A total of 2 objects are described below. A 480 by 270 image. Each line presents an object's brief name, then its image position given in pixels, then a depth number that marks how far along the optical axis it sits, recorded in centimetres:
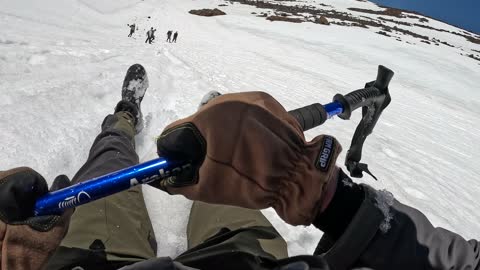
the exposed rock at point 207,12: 2289
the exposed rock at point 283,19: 2060
